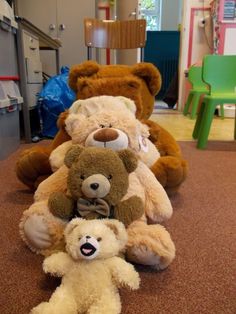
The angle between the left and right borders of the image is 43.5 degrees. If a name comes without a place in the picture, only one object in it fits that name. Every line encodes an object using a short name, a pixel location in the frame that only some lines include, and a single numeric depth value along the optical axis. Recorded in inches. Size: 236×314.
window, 191.3
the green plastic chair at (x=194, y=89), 109.7
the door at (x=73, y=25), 101.2
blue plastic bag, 67.5
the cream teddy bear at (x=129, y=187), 20.1
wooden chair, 61.7
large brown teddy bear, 32.1
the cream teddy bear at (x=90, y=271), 16.0
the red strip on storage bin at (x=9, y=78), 52.1
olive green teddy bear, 20.1
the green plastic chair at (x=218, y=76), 65.0
